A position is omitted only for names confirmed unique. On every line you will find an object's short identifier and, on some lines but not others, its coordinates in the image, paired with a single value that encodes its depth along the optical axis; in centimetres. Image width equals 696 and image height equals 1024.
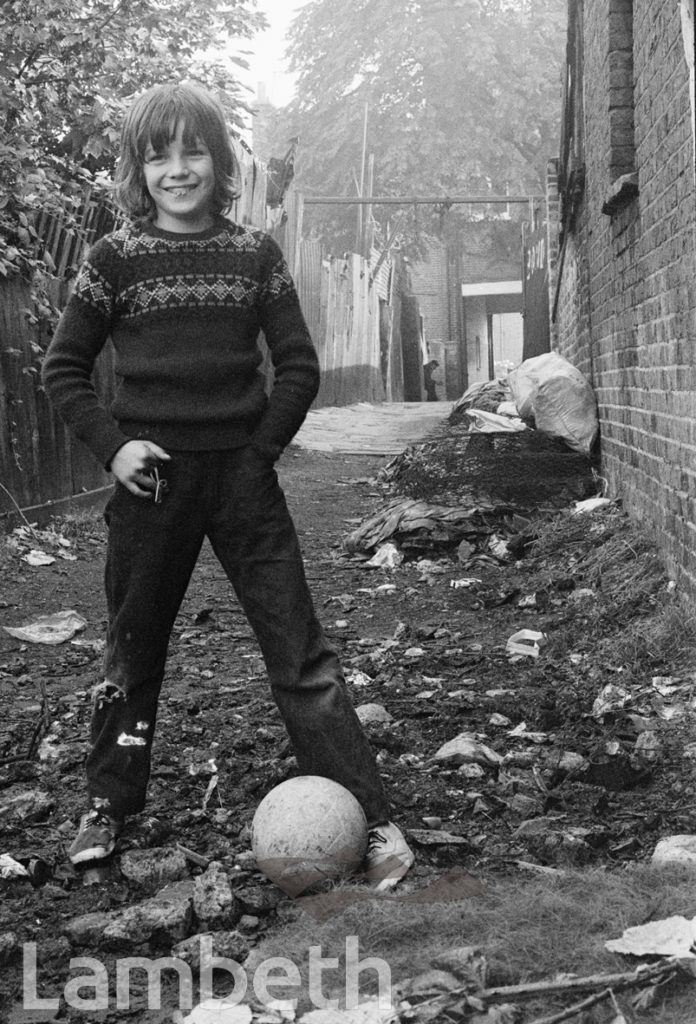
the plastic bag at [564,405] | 829
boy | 286
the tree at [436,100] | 3338
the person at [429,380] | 2892
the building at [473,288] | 3641
